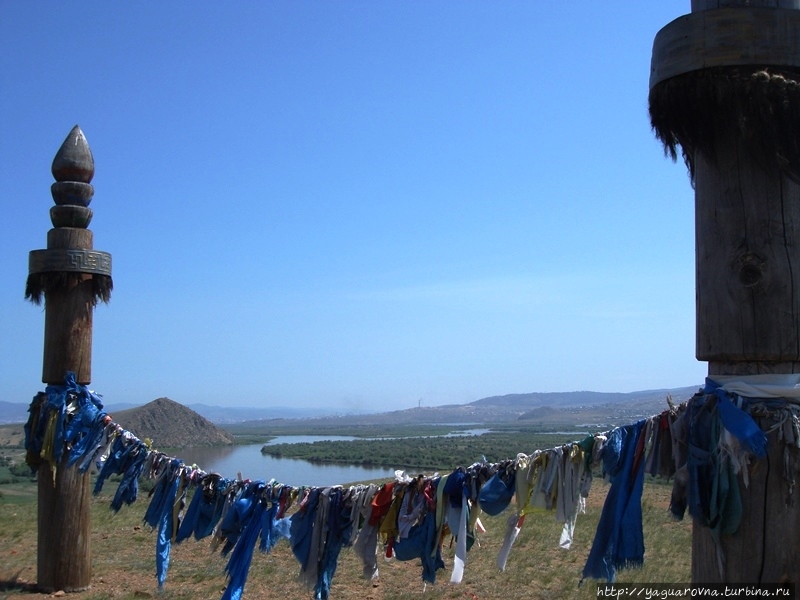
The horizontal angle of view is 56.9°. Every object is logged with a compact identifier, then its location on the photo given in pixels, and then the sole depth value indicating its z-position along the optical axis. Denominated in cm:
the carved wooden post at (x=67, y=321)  604
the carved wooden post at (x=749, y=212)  282
